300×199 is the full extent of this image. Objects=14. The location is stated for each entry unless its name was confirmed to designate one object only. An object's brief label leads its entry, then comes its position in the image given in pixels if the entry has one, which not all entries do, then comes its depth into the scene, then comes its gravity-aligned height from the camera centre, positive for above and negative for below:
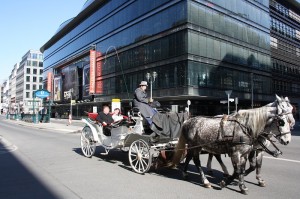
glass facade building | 42.59 +8.98
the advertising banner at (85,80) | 68.44 +6.18
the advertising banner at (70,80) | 76.12 +7.23
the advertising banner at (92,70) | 63.69 +7.87
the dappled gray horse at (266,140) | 6.05 -0.65
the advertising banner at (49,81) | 94.03 +8.19
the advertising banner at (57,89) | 87.25 +5.62
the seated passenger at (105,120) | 10.71 -0.39
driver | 8.35 +0.15
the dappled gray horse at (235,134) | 6.15 -0.53
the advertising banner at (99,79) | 63.50 +5.84
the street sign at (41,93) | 48.25 +2.38
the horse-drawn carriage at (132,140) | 8.12 -0.91
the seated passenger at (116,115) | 11.41 -0.24
